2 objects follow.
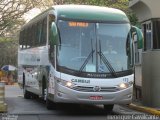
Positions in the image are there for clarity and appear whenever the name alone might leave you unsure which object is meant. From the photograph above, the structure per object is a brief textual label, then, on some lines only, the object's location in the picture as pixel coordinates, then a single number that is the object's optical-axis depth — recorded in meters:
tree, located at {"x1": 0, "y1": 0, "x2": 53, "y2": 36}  44.44
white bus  16.20
